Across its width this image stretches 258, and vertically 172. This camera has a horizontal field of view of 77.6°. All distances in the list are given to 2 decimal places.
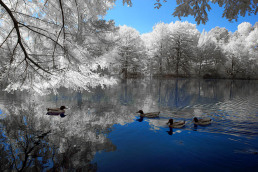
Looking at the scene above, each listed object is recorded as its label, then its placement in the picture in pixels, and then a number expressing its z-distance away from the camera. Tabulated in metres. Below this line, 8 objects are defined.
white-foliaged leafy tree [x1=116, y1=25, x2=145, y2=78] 40.16
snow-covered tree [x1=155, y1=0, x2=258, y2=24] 3.75
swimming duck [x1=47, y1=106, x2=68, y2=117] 8.68
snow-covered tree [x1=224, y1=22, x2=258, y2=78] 40.44
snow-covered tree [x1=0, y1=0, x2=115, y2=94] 4.93
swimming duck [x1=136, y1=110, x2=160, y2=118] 8.34
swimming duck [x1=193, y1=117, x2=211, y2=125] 7.14
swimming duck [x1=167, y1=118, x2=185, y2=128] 6.85
